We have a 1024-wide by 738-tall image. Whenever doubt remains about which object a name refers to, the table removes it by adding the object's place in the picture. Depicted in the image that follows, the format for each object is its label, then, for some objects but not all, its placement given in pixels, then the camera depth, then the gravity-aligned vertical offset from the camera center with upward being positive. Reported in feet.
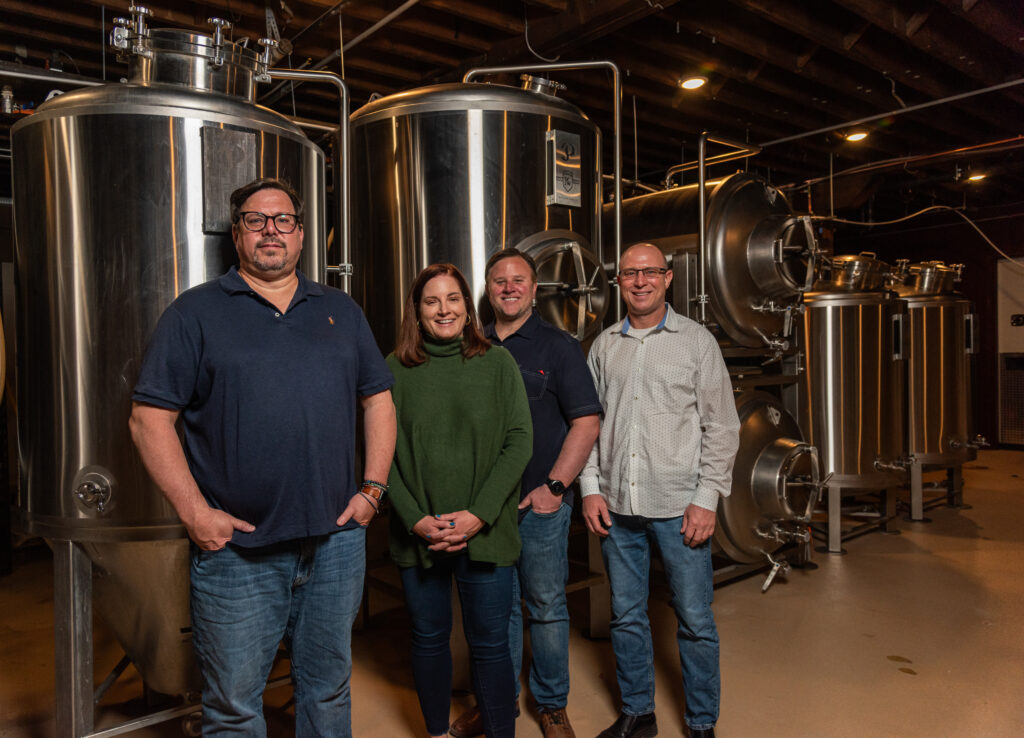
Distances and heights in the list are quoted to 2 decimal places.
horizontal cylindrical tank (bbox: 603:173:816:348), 12.75 +1.58
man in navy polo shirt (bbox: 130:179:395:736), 5.59 -0.78
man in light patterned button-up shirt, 7.91 -1.41
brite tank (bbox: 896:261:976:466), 20.29 -0.94
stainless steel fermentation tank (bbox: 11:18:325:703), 7.05 +0.81
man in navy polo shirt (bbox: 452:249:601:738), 7.85 -1.09
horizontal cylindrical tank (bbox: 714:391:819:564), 12.70 -2.50
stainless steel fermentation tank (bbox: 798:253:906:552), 16.67 -1.11
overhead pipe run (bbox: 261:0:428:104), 12.04 +5.42
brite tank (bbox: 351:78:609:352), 9.45 +2.01
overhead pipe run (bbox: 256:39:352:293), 8.44 +2.38
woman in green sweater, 6.81 -1.19
